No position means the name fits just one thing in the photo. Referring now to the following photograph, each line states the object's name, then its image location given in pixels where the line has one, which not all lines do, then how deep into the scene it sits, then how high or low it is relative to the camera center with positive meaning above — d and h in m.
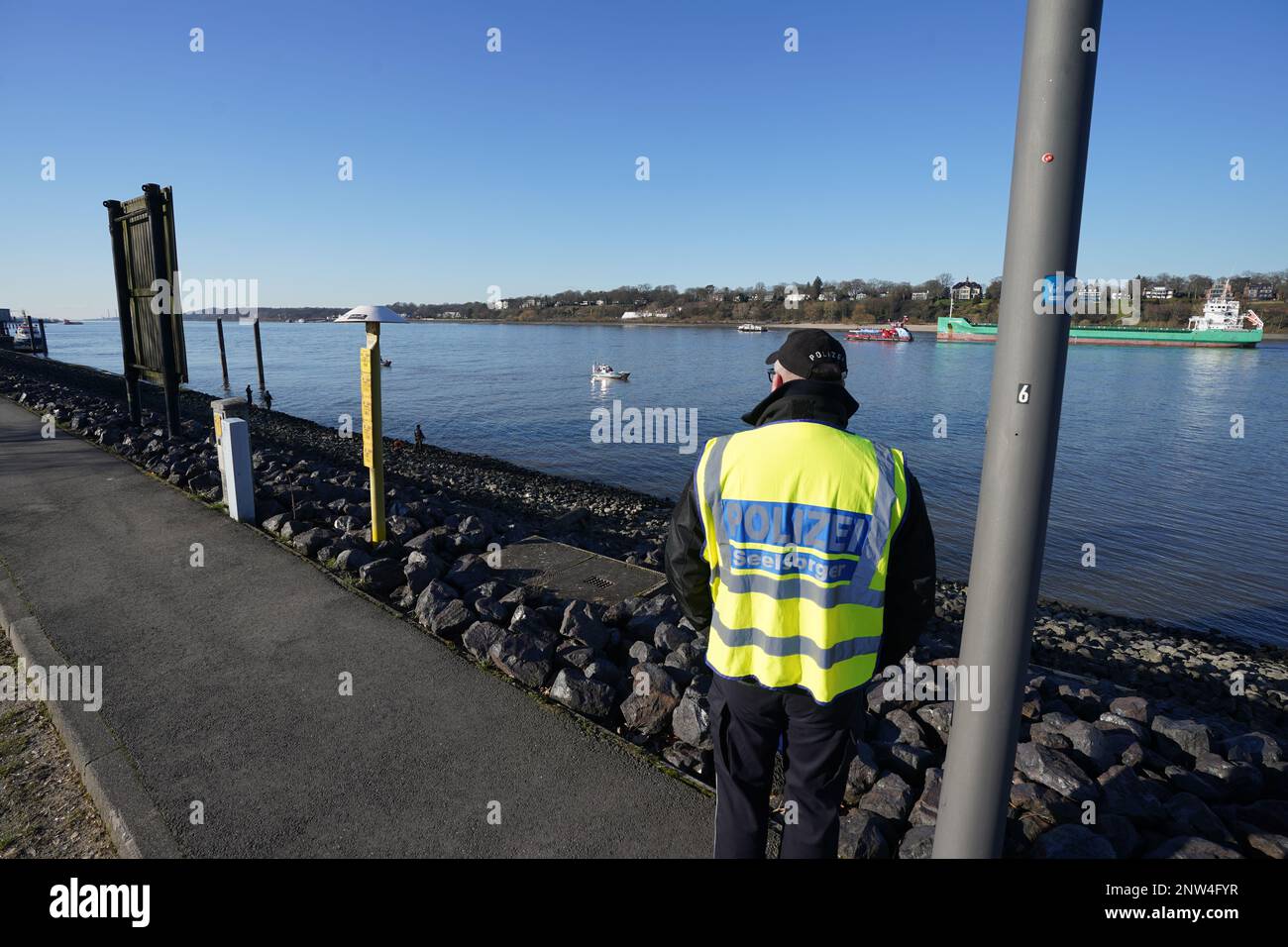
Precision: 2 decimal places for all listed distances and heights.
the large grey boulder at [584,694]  3.76 -1.90
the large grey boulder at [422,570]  5.26 -1.79
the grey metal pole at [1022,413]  1.69 -0.18
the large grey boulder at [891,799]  3.00 -1.96
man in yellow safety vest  2.18 -0.75
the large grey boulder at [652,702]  3.71 -1.91
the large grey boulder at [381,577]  5.28 -1.79
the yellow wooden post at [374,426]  6.12 -0.78
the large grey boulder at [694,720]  3.52 -1.91
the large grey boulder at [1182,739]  3.84 -2.16
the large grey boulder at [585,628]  4.50 -1.85
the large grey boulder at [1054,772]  3.15 -1.95
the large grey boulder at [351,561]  5.62 -1.77
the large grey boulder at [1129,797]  3.06 -2.00
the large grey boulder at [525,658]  4.03 -1.84
